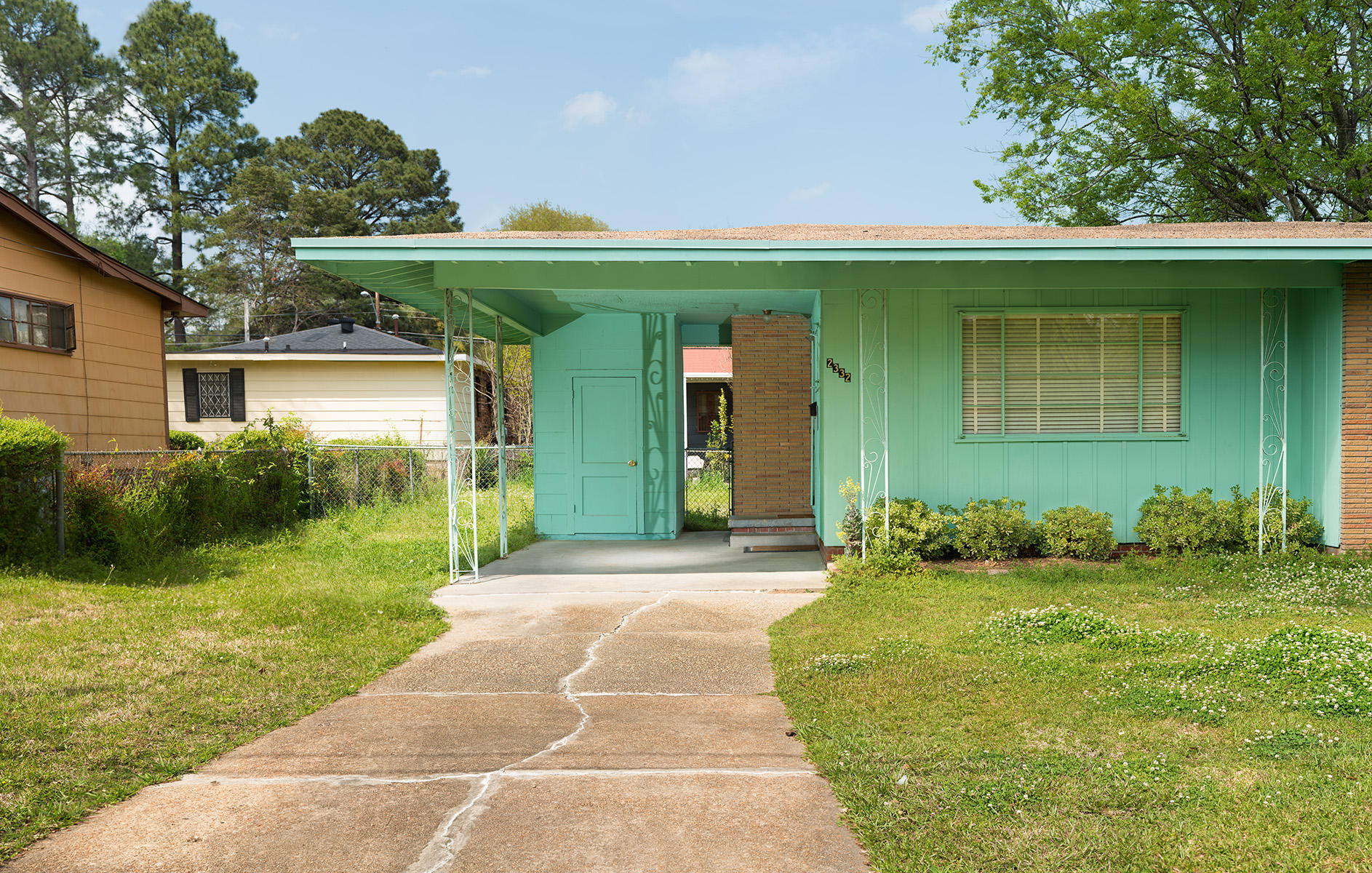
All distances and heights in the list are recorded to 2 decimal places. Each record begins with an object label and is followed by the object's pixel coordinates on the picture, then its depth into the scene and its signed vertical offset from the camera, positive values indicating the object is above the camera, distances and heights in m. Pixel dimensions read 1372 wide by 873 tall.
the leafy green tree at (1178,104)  18.98 +6.72
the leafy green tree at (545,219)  40.69 +9.25
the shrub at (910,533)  8.55 -1.20
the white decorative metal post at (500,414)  10.76 +0.05
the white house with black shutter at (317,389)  20.08 +0.76
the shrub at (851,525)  8.89 -1.14
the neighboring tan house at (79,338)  12.03 +1.34
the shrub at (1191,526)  8.66 -1.20
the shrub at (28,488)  8.05 -0.56
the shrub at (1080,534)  8.68 -1.26
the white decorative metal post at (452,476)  8.55 -0.56
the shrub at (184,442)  16.45 -0.32
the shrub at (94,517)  8.90 -0.92
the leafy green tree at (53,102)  35.22 +13.34
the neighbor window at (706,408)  25.53 +0.17
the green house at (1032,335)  7.96 +0.73
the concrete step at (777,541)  11.27 -1.65
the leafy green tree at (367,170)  39.59 +11.49
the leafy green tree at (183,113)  37.41 +13.42
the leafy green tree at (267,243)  36.75 +7.62
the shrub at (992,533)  8.66 -1.22
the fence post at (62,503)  8.59 -0.74
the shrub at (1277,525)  8.67 -1.21
